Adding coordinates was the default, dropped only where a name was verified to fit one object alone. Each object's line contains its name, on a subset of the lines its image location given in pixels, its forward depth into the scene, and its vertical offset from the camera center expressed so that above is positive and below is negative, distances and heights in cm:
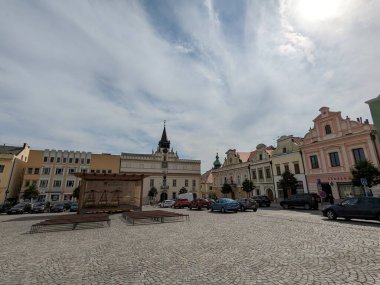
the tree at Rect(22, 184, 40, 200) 4056 +136
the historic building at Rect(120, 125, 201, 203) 5759 +800
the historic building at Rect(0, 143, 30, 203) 4106 +644
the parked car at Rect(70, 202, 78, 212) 3318 -122
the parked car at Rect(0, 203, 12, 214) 2995 -109
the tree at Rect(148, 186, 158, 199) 5388 +161
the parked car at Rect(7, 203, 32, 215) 2825 -120
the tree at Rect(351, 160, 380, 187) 2105 +226
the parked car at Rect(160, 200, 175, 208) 3844 -108
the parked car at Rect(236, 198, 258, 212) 2297 -89
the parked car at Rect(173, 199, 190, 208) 3434 -85
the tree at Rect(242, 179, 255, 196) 4009 +209
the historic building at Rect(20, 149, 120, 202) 4694 +703
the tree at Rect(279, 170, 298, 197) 3233 +235
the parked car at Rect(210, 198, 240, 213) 2175 -84
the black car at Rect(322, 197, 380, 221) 1261 -87
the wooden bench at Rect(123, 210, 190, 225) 1538 -147
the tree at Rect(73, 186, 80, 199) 4391 +144
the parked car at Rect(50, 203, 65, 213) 3175 -130
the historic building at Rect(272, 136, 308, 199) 3344 +598
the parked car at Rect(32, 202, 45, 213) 3035 -118
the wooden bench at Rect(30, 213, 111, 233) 1295 -145
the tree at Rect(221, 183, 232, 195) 4641 +203
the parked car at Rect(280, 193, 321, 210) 2377 -57
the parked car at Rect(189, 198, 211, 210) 2823 -75
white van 4028 +34
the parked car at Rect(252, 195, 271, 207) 3089 -64
